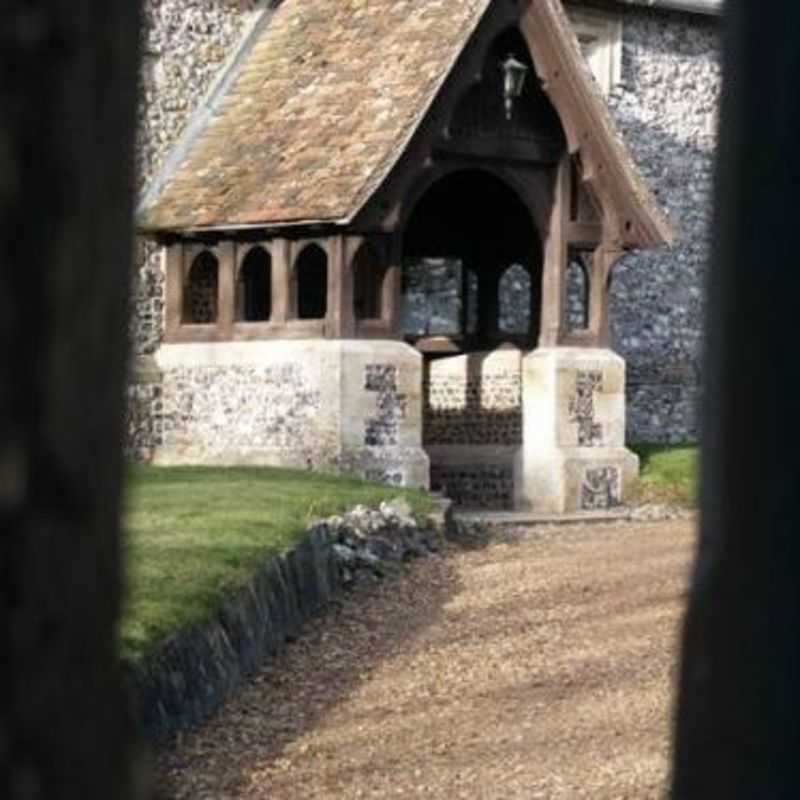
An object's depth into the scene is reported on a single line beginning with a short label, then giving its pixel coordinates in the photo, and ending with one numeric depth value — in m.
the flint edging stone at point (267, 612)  14.08
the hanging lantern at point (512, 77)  32.53
